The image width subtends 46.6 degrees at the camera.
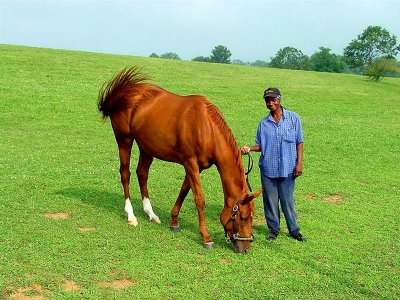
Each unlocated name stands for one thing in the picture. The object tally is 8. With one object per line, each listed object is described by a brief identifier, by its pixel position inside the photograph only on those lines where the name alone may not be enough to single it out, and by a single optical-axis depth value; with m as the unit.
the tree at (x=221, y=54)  116.00
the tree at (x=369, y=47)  69.81
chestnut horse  6.10
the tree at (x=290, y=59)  93.62
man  6.44
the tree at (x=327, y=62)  87.81
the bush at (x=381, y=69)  38.31
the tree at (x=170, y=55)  170.10
